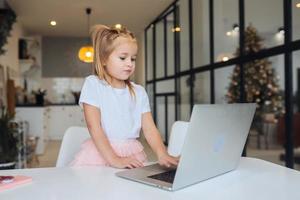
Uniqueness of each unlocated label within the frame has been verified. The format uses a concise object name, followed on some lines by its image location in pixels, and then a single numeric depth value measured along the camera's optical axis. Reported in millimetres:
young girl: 1151
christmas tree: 2932
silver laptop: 756
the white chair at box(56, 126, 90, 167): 1297
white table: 740
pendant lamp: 5754
